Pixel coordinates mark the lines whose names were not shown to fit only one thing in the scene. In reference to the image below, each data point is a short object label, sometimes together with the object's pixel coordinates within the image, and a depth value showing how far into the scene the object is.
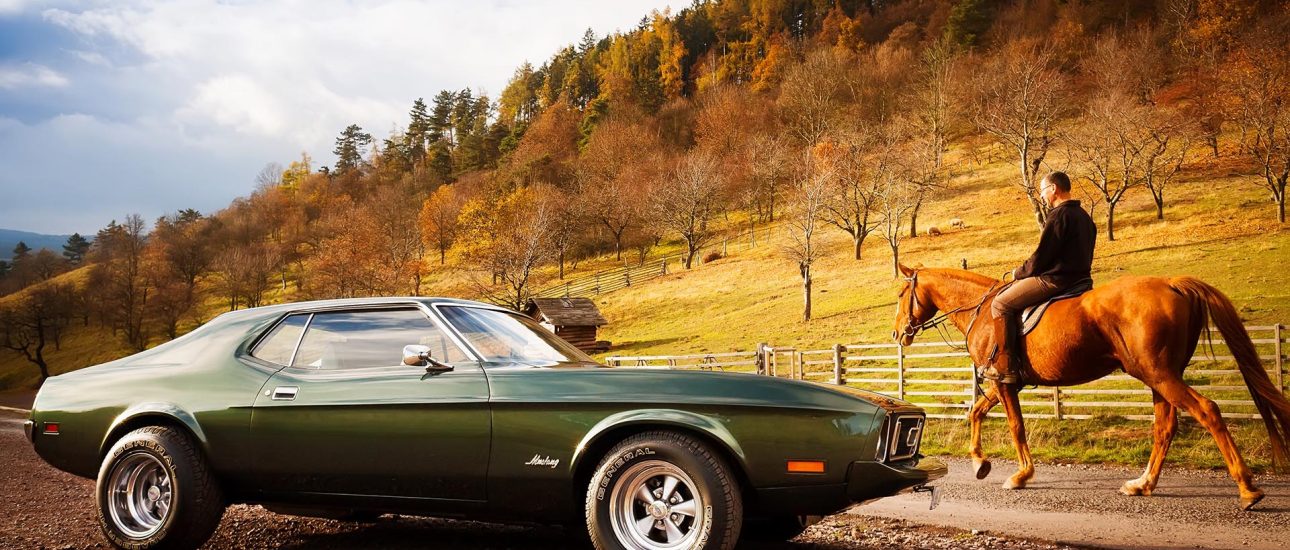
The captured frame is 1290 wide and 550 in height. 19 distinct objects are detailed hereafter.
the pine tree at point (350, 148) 135.75
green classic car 4.16
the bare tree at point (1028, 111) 45.72
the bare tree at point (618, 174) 72.06
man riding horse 8.09
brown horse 7.21
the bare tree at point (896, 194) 45.50
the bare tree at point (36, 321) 66.25
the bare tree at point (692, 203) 62.81
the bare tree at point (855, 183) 47.78
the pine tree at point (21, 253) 105.38
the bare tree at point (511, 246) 53.22
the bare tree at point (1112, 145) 41.44
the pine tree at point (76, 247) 128.31
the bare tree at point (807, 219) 41.09
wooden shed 42.44
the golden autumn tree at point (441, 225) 79.44
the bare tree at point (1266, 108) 36.62
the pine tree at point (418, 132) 123.62
